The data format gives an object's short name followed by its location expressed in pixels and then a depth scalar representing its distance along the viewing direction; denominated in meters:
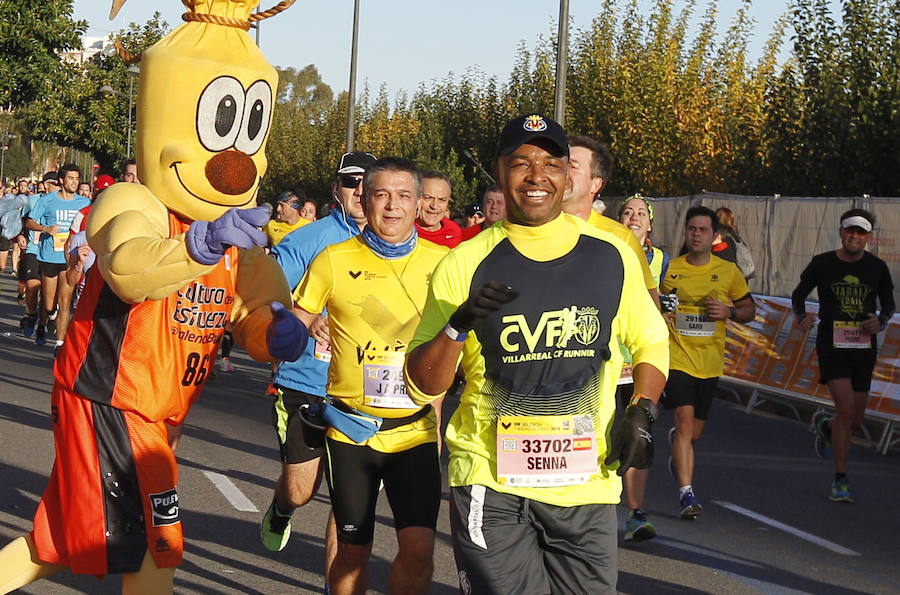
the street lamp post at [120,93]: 44.14
